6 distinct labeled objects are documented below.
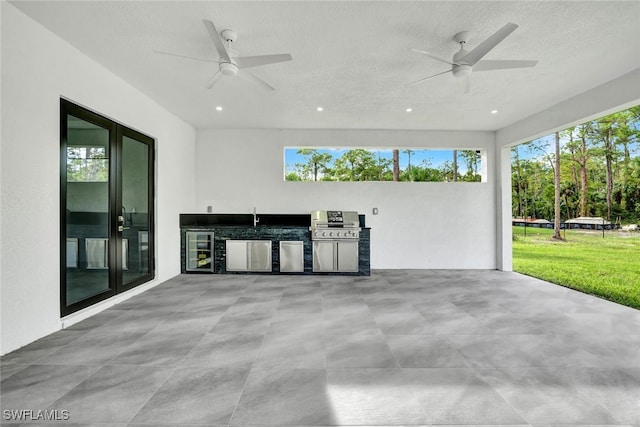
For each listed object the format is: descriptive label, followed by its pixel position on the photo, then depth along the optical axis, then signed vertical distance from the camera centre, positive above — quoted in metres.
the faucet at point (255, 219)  5.87 -0.04
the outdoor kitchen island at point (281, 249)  5.39 -0.60
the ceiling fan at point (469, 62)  2.64 +1.48
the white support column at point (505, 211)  5.84 +0.07
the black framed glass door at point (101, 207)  3.01 +0.14
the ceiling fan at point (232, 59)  2.63 +1.50
